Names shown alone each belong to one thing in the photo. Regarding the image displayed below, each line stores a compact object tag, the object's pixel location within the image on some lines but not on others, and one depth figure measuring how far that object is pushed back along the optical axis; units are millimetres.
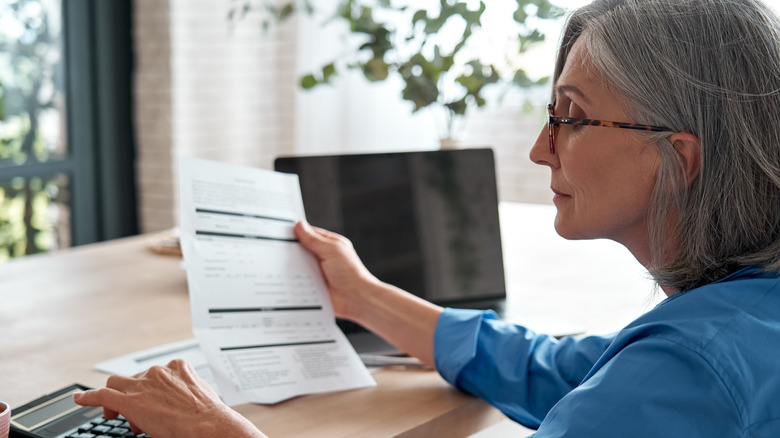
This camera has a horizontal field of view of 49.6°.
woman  756
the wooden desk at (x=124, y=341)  1071
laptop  1459
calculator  973
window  3150
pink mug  863
